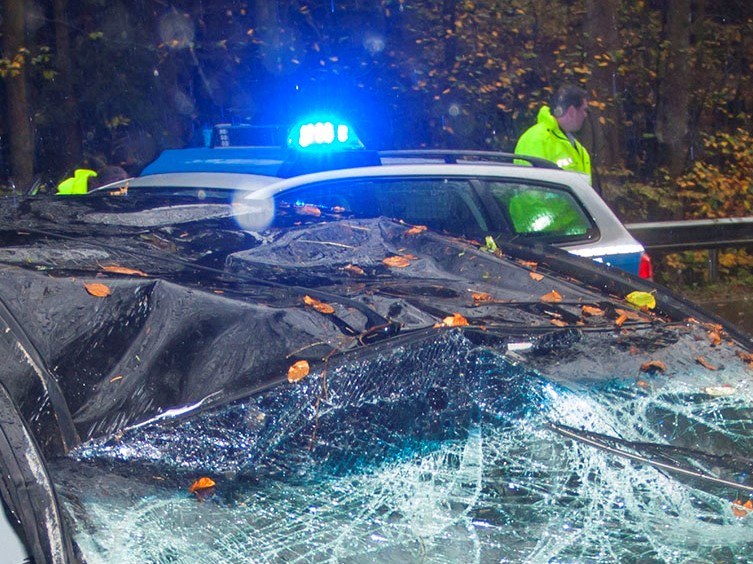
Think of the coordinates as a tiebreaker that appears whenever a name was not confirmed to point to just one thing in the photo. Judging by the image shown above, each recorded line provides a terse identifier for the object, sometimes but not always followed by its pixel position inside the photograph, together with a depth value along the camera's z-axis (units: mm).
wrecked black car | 1812
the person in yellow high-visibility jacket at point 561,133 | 7762
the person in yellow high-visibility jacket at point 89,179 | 7207
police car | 5312
